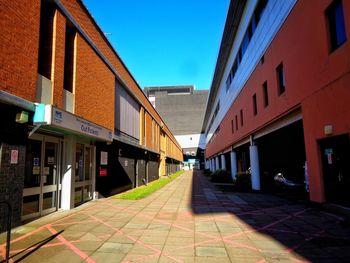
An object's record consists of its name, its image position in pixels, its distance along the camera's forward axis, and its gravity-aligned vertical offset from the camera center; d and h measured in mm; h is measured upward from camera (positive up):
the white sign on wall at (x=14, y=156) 6711 +288
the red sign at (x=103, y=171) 13250 -227
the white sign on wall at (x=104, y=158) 13312 +418
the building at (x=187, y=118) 85188 +15367
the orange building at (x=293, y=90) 8578 +3058
